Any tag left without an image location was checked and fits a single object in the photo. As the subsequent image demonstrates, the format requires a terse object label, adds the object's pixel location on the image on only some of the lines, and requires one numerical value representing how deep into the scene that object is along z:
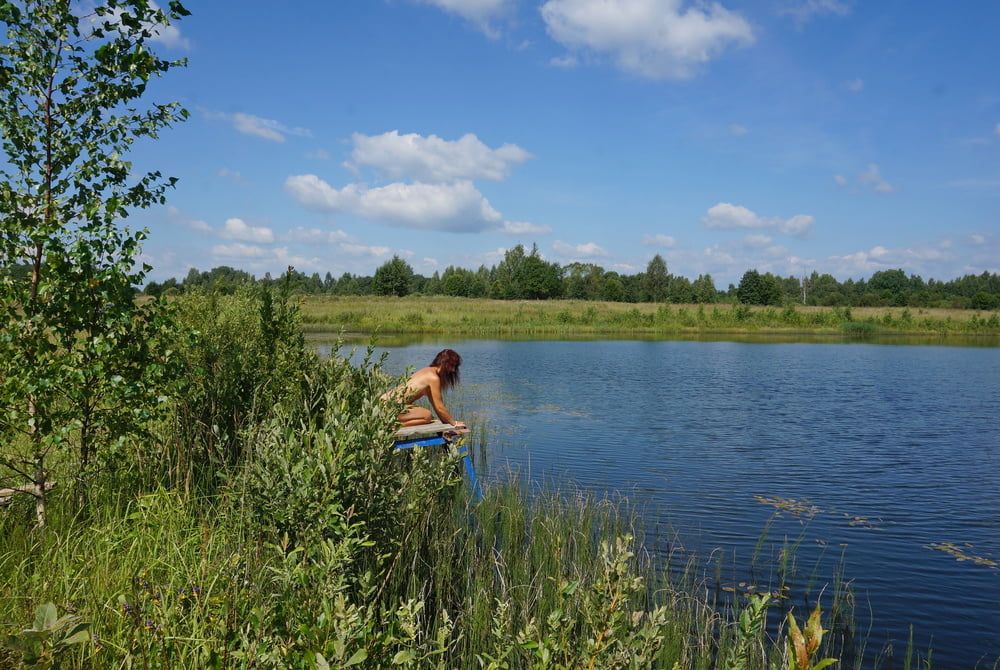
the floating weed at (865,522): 8.73
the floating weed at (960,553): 7.63
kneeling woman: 7.98
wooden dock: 7.16
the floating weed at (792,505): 9.20
